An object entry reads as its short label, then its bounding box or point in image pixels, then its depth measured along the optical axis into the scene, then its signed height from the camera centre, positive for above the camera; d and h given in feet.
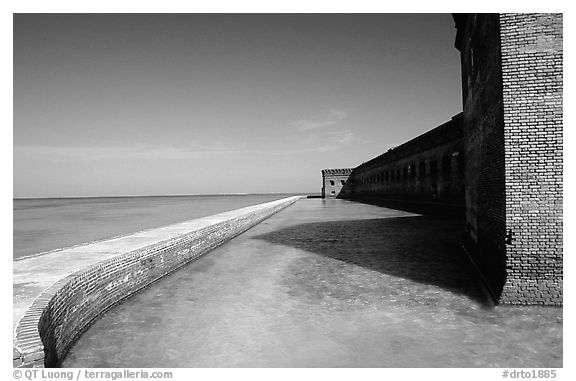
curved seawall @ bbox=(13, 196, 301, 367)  11.13 -4.22
